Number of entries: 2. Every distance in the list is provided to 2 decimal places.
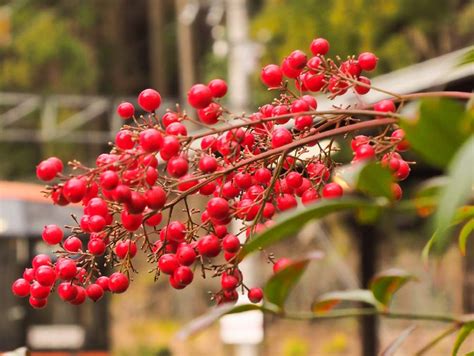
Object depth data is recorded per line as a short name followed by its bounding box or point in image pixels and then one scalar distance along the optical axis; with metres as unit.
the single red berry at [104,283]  0.61
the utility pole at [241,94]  10.13
